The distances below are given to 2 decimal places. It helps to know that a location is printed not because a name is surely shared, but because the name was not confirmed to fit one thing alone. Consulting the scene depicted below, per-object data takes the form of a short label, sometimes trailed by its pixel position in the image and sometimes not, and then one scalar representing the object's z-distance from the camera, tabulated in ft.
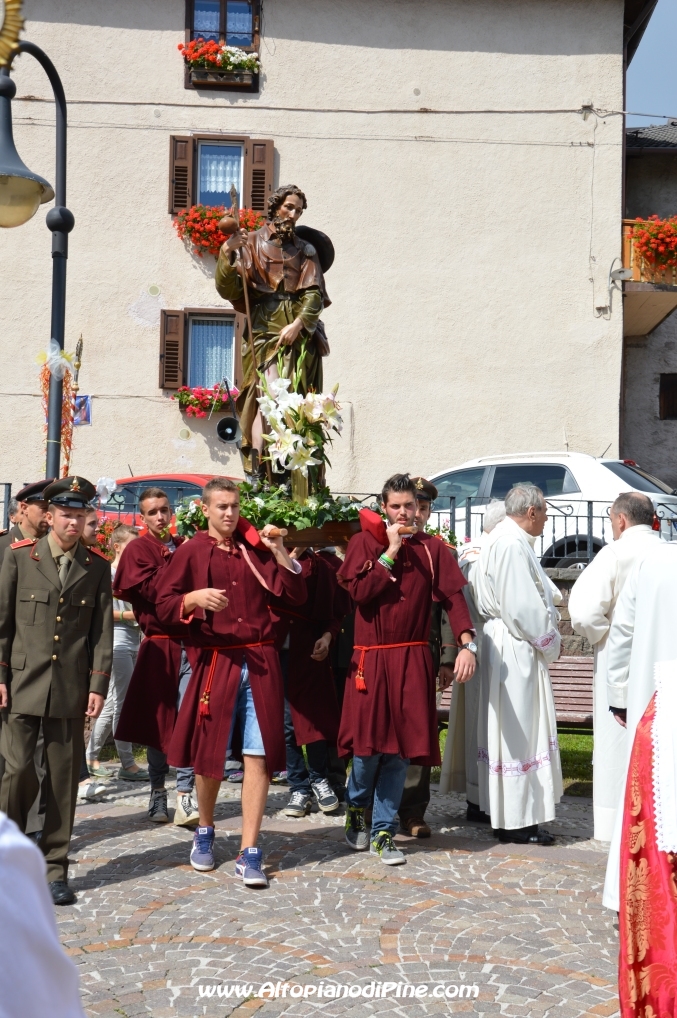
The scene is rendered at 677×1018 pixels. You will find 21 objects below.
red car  46.88
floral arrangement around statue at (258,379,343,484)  21.15
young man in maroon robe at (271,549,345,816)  22.49
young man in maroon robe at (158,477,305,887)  18.69
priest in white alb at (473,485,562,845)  21.33
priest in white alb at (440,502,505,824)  22.94
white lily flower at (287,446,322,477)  21.17
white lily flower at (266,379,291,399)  21.43
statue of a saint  22.62
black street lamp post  20.86
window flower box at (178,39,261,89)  59.47
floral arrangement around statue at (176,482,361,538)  21.11
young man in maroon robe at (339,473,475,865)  19.80
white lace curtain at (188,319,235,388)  61.21
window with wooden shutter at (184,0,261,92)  60.44
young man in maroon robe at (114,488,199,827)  21.99
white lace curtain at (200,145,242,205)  61.16
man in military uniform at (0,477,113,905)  17.62
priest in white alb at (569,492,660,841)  20.21
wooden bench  26.16
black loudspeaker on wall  59.47
